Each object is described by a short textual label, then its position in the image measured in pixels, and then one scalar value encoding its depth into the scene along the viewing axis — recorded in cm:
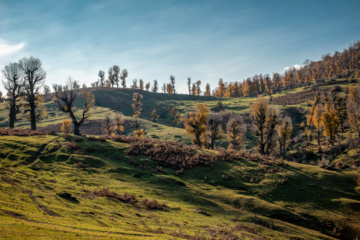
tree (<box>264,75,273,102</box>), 18114
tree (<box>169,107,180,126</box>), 12891
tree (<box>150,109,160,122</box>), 13425
